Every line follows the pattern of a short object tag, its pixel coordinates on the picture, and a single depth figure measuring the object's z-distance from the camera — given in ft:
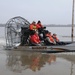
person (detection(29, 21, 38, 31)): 50.60
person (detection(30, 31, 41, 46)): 50.38
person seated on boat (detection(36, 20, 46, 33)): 52.32
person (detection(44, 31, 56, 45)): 51.38
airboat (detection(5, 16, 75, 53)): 54.08
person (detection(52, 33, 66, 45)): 53.57
